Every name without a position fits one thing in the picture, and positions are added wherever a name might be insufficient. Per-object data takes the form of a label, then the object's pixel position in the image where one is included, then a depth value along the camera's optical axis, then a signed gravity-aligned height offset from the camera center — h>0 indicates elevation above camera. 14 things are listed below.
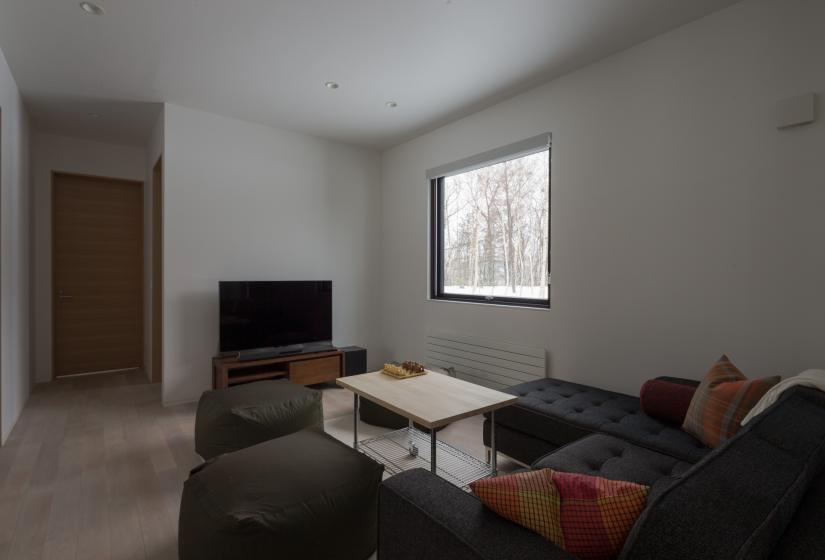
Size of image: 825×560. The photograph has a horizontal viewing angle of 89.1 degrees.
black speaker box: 4.41 -0.87
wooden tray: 2.71 -0.62
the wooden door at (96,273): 4.77 +0.06
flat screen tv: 3.86 -0.35
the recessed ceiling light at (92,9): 2.36 +1.54
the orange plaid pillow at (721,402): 1.72 -0.53
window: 3.47 +0.48
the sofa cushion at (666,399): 2.07 -0.62
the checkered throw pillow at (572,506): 0.93 -0.54
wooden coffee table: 2.09 -0.66
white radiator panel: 3.38 -0.73
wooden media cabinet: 3.74 -0.87
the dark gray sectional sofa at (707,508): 0.76 -0.47
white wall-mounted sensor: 2.07 +0.84
